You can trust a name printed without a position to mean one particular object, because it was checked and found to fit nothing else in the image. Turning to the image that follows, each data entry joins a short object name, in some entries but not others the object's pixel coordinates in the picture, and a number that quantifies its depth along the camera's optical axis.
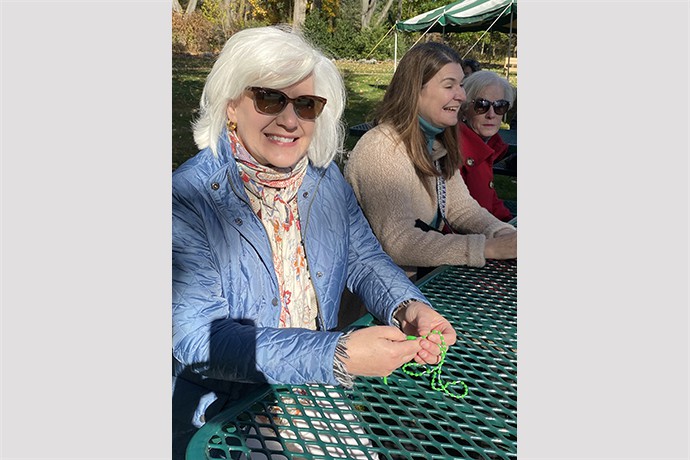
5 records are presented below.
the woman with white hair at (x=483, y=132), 3.02
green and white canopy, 10.89
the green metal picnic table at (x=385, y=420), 1.27
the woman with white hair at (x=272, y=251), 1.42
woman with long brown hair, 2.35
